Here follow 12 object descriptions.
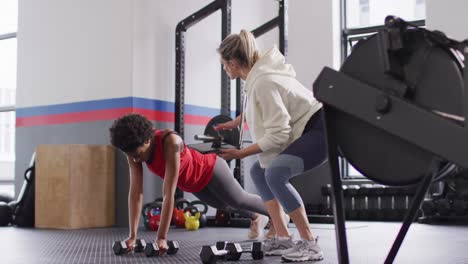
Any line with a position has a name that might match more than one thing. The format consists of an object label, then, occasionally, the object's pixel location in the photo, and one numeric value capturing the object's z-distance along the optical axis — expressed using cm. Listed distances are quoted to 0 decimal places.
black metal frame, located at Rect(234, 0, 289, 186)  553
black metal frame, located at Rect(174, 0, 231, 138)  573
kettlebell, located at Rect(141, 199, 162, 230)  522
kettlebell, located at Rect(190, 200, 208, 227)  545
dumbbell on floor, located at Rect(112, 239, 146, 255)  321
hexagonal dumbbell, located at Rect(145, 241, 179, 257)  308
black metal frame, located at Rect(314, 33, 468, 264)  174
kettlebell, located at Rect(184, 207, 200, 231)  520
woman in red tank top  303
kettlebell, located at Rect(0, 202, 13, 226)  573
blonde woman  282
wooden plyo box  532
